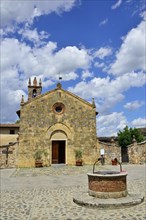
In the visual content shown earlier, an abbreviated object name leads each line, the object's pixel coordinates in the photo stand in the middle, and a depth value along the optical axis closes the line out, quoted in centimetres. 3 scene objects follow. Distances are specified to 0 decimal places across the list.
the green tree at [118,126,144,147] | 2883
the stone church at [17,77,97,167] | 1808
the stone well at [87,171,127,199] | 660
